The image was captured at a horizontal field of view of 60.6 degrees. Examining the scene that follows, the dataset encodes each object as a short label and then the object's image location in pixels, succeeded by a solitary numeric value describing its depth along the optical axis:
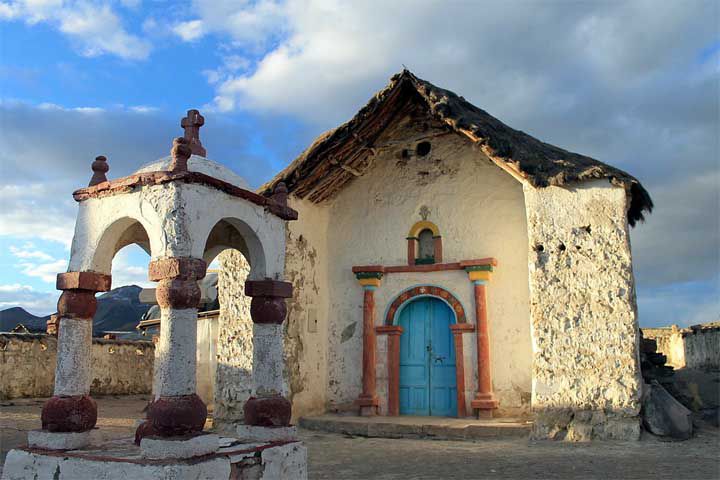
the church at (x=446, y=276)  7.47
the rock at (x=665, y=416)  7.11
